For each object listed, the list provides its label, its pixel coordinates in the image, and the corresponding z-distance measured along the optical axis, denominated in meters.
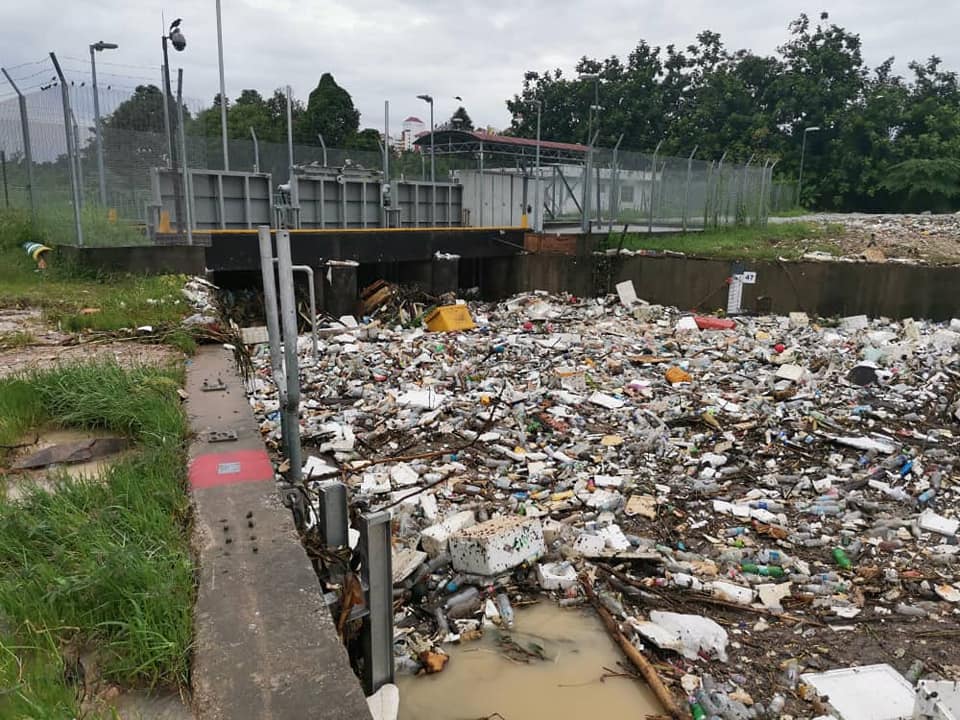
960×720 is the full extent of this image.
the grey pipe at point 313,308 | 3.70
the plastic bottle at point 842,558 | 4.29
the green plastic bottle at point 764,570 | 4.20
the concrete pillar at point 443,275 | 14.23
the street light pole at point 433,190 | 16.66
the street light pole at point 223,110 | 12.85
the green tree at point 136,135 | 9.63
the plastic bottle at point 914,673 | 3.28
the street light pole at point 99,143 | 9.38
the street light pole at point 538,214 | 15.36
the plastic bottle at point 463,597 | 3.81
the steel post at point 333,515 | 2.81
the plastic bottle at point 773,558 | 4.30
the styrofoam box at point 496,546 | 3.95
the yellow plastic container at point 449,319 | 11.70
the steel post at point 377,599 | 2.63
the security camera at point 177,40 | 9.60
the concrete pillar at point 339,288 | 12.38
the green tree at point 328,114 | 34.69
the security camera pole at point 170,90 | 9.45
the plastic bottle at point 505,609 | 3.71
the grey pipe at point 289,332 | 3.14
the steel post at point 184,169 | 9.52
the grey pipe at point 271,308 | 3.45
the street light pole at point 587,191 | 14.96
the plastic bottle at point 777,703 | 3.08
